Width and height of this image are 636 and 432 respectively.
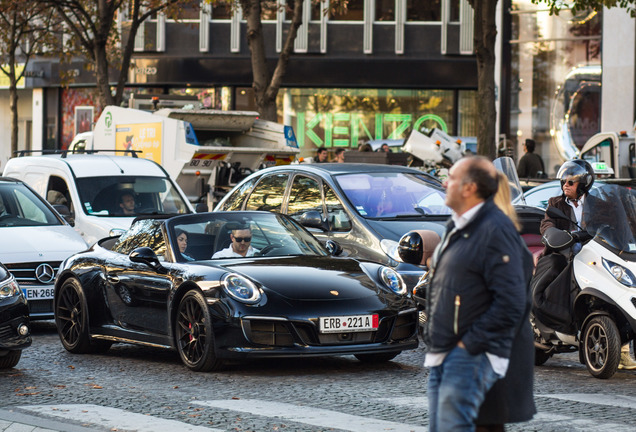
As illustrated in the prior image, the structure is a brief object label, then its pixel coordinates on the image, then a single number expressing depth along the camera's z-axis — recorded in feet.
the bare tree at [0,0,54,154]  128.16
